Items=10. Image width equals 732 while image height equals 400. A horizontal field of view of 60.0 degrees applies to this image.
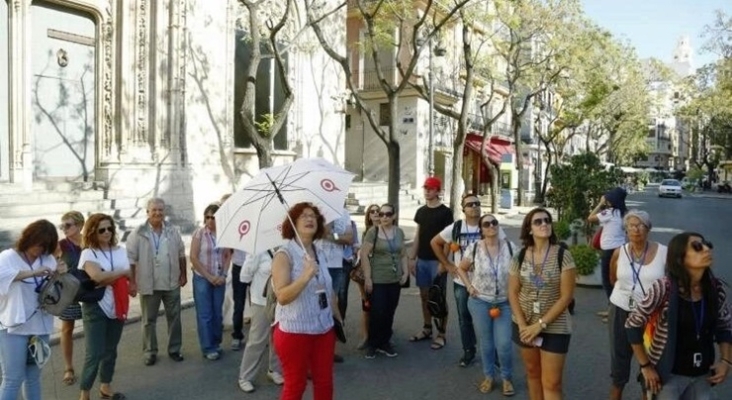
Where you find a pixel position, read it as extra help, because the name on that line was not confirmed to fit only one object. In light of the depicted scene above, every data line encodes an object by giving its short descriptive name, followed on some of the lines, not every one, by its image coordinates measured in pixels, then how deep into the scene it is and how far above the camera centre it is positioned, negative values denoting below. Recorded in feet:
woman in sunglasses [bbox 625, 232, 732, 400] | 11.37 -2.56
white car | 159.43 -1.47
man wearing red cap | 23.15 -2.21
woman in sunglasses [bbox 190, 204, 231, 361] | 21.70 -3.58
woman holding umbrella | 13.07 -2.75
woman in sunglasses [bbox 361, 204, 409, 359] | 21.84 -3.10
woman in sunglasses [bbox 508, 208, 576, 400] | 14.26 -2.77
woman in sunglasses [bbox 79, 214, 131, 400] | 16.88 -3.38
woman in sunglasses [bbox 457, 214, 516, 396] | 17.83 -3.26
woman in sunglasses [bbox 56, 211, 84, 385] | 18.99 -2.29
